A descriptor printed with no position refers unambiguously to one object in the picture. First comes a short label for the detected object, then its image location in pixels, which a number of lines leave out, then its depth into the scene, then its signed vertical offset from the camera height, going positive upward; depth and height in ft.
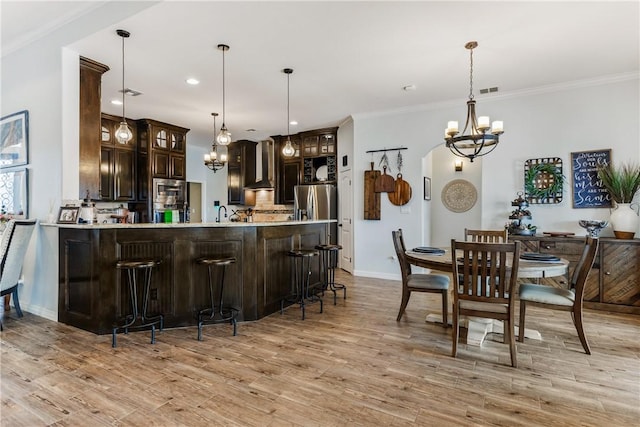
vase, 12.87 -0.39
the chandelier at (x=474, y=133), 10.14 +2.61
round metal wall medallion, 23.00 +1.21
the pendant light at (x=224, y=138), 13.17 +3.03
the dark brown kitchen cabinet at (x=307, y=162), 22.89 +3.70
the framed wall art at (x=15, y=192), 12.41 +0.81
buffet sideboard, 12.39 -2.30
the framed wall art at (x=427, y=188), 18.92 +1.45
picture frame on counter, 10.95 -0.07
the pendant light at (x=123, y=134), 11.42 +2.76
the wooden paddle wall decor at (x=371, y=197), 19.12 +0.91
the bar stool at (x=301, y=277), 12.56 -2.72
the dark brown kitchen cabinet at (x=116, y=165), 19.76 +2.96
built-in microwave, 21.24 +1.22
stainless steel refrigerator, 22.07 +0.58
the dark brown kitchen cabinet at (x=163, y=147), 20.94 +4.36
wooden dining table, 8.45 -1.52
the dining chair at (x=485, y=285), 8.05 -1.85
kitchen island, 10.02 -1.84
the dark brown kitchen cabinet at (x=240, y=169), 26.71 +3.57
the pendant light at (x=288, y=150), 14.85 +2.84
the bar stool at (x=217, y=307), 10.65 -3.17
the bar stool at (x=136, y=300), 9.45 -2.67
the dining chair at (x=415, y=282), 10.62 -2.31
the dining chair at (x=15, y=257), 10.98 -1.50
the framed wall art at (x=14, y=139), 12.43 +2.90
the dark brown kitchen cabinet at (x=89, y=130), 11.92 +3.06
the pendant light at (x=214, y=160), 17.58 +2.91
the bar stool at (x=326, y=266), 15.51 -2.59
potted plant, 12.90 +0.64
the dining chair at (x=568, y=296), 8.78 -2.36
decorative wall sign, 14.08 +1.42
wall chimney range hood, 25.30 +3.60
